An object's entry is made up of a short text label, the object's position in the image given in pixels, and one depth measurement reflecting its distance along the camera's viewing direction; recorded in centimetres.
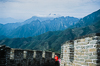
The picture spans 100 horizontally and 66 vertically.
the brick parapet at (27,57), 656
